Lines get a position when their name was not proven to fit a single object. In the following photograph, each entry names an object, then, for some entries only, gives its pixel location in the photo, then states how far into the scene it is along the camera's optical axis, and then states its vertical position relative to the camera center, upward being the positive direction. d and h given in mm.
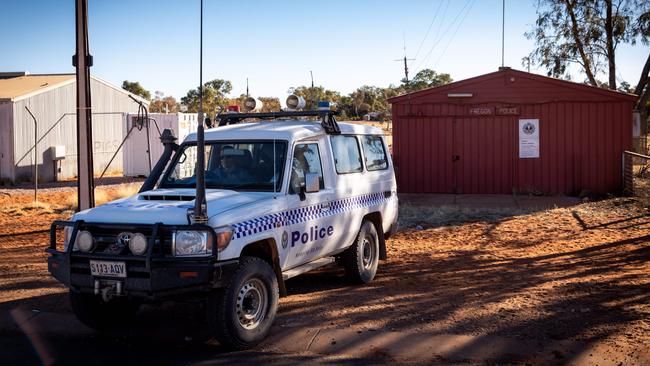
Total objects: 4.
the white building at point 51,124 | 25312 +1757
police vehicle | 5812 -547
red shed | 17594 +745
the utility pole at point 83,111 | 12289 +1032
